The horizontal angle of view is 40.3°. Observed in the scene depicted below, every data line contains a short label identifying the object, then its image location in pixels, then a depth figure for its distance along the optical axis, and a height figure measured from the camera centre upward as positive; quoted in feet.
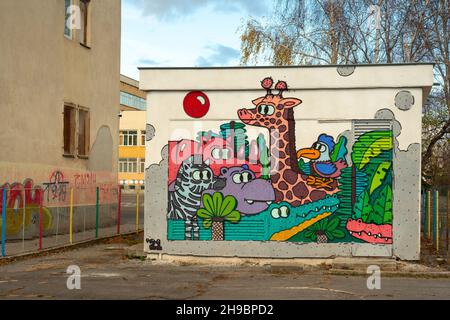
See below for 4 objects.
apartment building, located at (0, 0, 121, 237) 56.18 +9.24
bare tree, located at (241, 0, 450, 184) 77.66 +20.98
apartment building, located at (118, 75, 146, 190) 241.35 +17.81
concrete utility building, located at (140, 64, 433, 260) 42.65 +2.27
